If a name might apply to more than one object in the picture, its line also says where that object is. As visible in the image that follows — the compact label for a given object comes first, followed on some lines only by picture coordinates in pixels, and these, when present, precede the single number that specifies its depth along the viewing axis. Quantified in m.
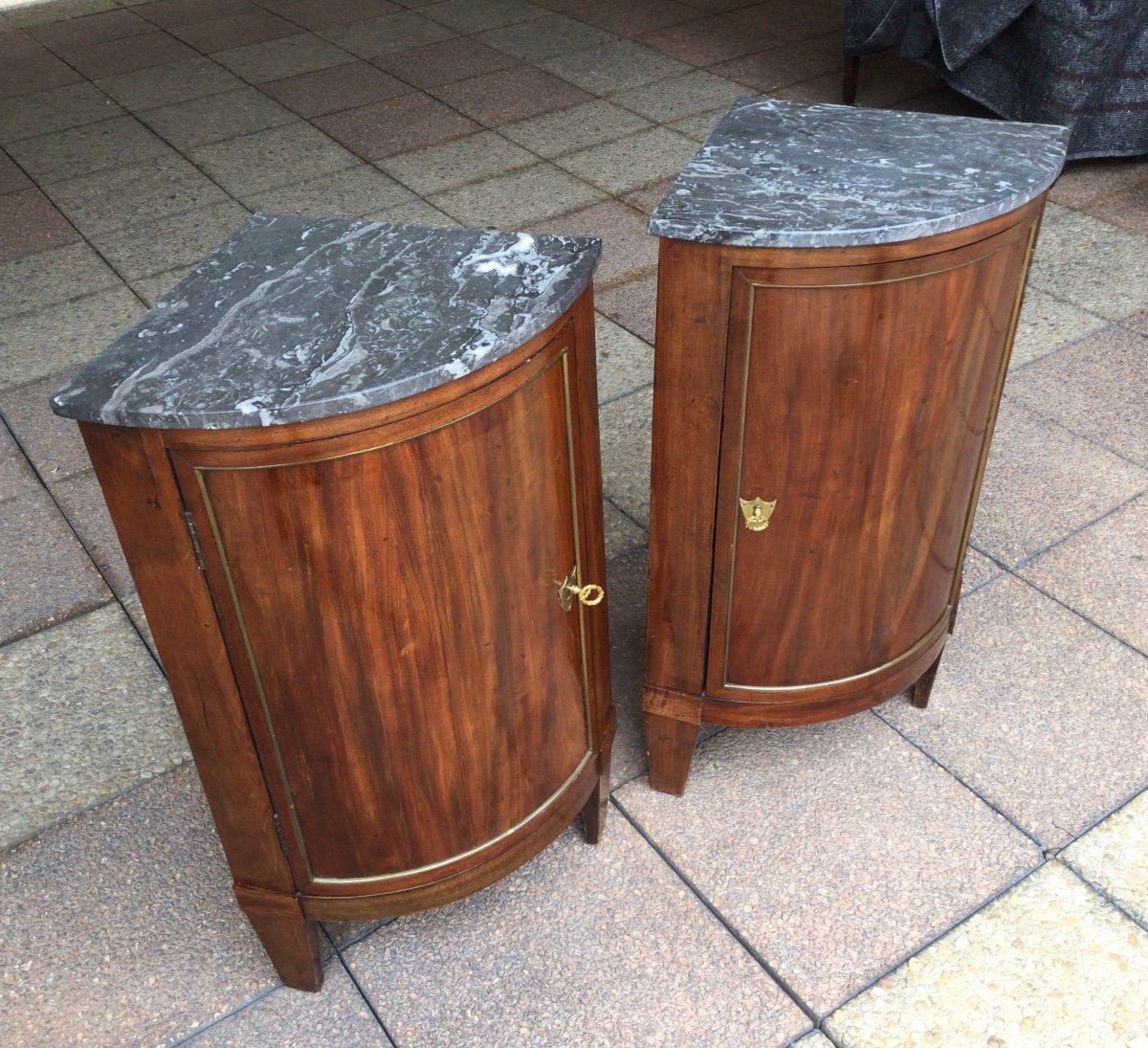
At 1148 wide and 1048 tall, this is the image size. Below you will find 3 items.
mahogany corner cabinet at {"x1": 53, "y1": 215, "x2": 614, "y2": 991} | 1.33
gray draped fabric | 4.06
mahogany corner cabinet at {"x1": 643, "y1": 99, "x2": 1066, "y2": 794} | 1.58
